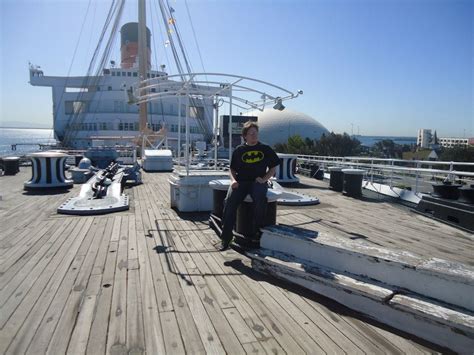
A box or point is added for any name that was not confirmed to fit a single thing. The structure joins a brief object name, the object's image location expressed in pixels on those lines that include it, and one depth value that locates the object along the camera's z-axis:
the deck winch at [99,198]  6.37
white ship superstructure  46.00
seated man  4.05
